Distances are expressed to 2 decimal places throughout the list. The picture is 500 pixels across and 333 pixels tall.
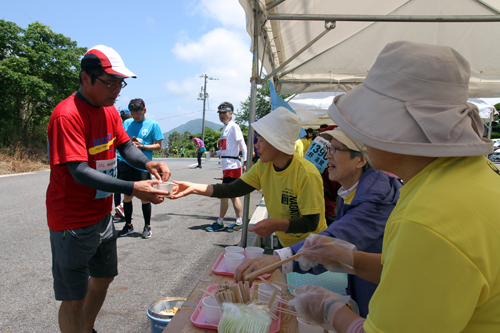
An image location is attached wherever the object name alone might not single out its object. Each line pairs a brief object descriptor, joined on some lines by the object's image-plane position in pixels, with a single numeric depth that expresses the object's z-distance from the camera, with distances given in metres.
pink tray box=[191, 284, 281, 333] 1.44
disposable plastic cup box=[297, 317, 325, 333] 1.38
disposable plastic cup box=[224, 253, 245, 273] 1.98
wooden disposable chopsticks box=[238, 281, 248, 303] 1.55
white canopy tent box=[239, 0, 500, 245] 3.69
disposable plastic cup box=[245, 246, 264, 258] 2.08
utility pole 47.62
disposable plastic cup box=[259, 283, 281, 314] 1.54
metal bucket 2.20
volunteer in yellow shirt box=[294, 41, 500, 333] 0.70
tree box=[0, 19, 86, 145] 15.75
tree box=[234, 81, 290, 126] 39.94
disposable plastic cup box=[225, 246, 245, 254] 2.17
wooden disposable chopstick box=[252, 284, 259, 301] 1.59
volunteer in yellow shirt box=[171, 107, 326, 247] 2.61
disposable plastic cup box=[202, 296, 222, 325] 1.44
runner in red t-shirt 2.08
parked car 30.69
